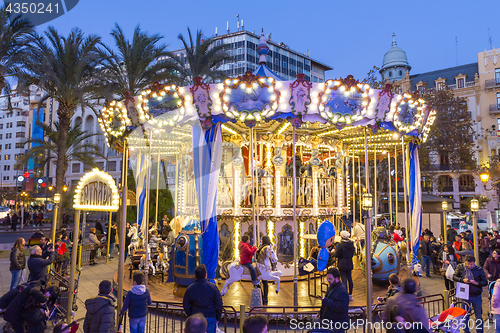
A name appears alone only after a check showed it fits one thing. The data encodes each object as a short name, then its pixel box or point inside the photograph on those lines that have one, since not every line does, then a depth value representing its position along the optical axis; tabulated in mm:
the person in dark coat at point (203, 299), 5215
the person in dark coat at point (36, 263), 7014
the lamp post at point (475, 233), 9141
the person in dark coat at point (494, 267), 8920
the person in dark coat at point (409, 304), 4535
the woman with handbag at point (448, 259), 9969
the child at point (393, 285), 6028
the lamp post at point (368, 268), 5441
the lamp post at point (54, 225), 8375
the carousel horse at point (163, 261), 12039
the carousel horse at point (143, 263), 11461
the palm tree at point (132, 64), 18672
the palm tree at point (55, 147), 23312
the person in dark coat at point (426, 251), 13164
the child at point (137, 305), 5664
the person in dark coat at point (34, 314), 5828
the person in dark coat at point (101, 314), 4945
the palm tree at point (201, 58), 21547
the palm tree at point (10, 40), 15719
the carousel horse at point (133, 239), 13148
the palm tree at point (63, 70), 16562
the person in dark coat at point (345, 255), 8703
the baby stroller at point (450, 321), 5953
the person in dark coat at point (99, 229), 19303
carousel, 8656
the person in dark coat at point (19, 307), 5793
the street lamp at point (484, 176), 15825
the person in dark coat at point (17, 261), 8711
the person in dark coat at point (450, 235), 14305
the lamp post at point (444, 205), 16097
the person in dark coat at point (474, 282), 6832
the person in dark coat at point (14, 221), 29902
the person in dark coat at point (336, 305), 4828
